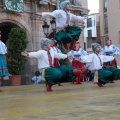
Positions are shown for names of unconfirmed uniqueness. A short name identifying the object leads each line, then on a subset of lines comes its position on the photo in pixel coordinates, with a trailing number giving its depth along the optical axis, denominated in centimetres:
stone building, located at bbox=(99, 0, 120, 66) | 2804
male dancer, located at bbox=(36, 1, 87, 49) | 747
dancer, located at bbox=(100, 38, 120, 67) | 1014
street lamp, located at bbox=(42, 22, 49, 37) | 1221
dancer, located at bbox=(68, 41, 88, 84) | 1029
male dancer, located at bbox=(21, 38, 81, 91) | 650
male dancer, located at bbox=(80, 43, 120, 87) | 738
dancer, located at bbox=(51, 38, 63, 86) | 880
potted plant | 1236
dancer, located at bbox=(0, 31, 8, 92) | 767
